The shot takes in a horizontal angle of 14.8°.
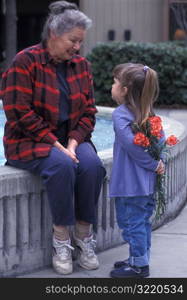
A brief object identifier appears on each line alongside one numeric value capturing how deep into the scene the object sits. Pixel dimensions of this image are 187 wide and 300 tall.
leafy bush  13.94
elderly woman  4.34
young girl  4.29
